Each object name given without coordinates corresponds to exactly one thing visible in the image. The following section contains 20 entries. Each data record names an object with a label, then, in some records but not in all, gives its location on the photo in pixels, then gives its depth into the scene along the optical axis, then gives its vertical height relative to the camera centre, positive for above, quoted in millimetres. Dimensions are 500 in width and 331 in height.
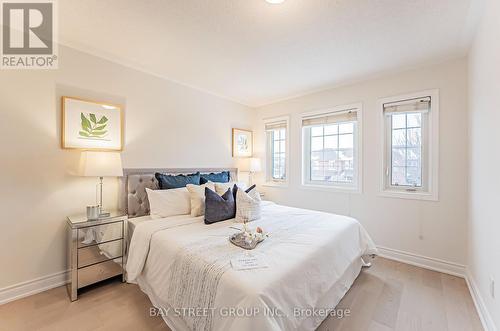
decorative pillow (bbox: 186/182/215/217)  2561 -406
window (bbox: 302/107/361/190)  3361 +292
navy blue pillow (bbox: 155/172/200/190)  2840 -216
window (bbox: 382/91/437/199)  2689 +283
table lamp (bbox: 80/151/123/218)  2174 -3
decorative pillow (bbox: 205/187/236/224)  2342 -466
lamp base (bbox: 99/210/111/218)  2301 -540
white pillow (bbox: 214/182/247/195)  2809 -298
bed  1219 -721
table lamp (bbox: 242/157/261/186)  4207 +1
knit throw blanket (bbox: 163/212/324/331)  1350 -721
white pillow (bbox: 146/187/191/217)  2496 -442
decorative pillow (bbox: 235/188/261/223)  2395 -478
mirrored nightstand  2080 -860
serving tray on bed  1690 -605
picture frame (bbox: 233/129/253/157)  4176 +438
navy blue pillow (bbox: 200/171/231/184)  3212 -199
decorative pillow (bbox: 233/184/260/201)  2648 -296
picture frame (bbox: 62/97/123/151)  2316 +436
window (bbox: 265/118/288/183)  4274 +290
